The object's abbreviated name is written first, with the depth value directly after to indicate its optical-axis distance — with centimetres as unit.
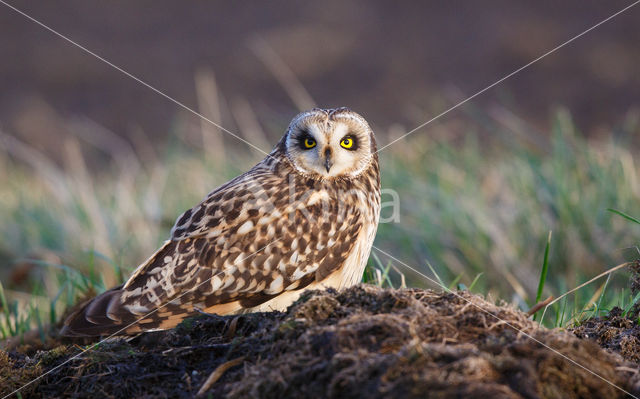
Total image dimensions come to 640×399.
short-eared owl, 741
